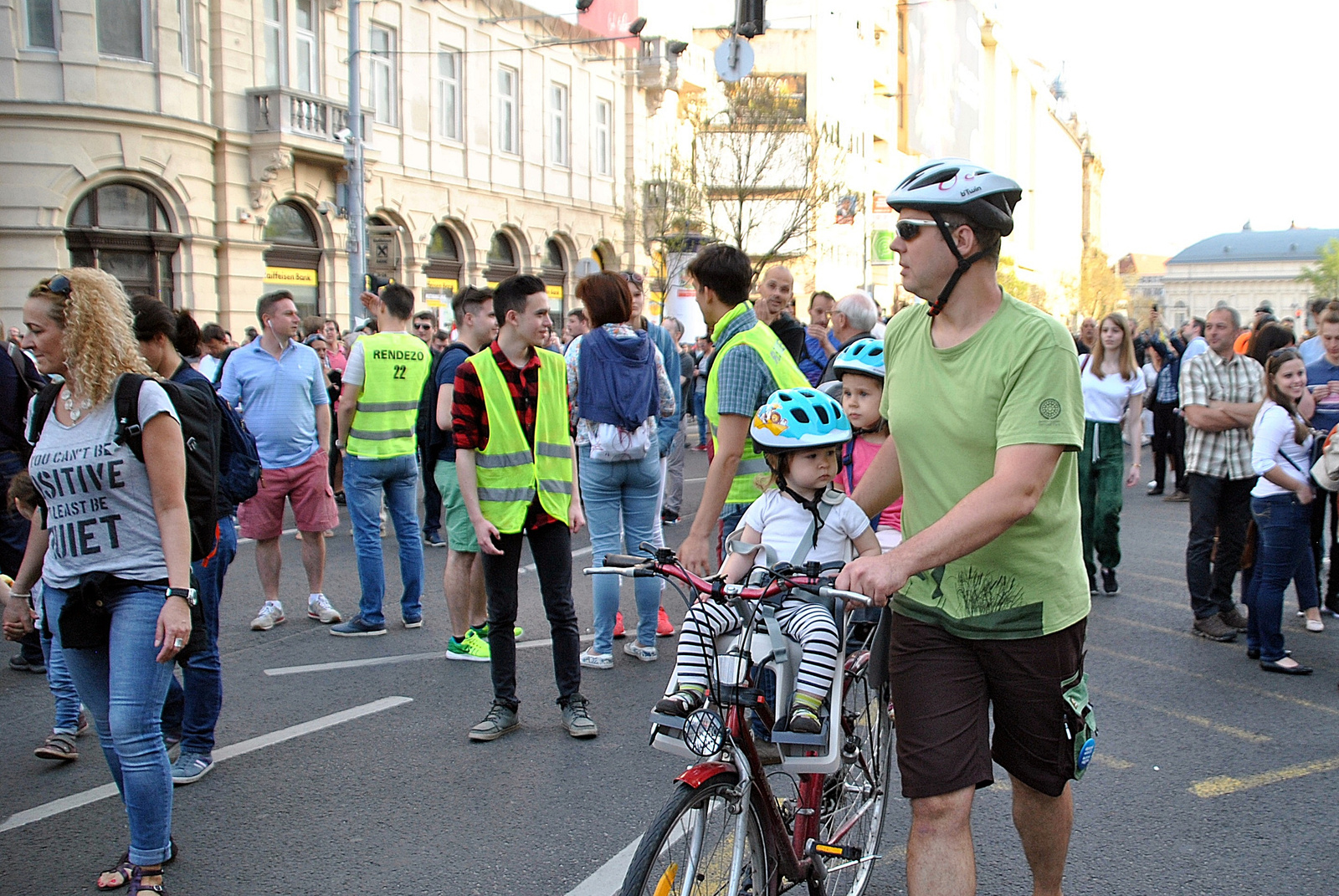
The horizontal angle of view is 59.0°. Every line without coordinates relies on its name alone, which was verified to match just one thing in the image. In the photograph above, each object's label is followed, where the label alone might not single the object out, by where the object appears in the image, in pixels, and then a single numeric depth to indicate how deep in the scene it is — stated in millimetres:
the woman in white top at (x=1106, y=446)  8211
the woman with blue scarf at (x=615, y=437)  6281
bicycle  2668
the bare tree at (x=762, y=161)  32031
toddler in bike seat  3447
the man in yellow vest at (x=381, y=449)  7309
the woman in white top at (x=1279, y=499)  6312
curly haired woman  3641
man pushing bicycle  2695
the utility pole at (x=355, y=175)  22953
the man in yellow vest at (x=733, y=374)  4688
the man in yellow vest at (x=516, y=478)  5262
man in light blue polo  7391
